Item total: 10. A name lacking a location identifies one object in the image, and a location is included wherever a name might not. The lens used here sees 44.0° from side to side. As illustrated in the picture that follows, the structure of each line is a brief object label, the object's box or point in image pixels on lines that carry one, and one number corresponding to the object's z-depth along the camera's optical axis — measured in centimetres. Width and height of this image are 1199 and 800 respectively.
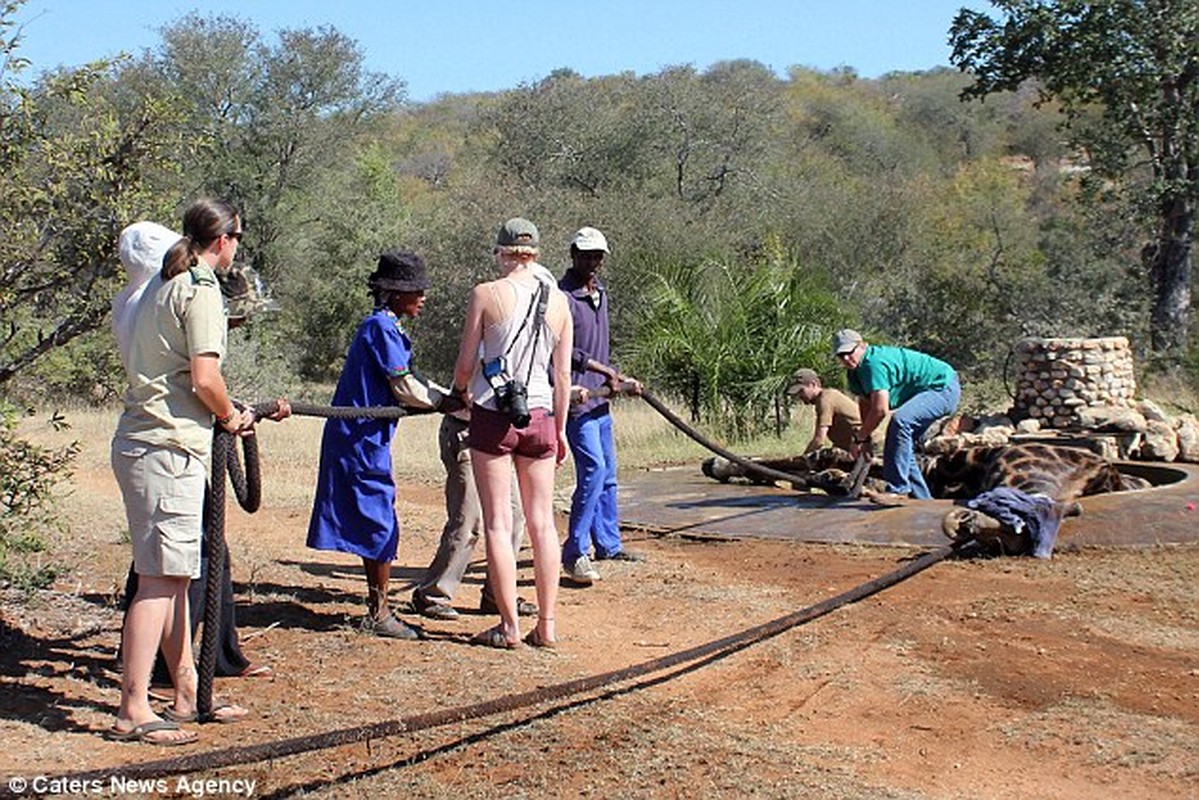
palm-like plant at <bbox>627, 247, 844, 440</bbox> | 1564
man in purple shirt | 796
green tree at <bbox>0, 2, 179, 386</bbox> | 677
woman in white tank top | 628
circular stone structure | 1350
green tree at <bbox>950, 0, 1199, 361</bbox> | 2223
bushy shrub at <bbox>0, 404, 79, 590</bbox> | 665
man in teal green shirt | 952
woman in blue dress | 654
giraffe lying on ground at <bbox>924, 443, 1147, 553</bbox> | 841
